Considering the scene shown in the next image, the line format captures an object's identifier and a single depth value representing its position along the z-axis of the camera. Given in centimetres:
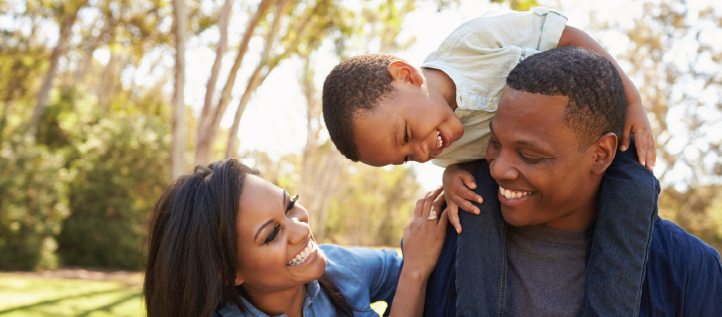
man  191
